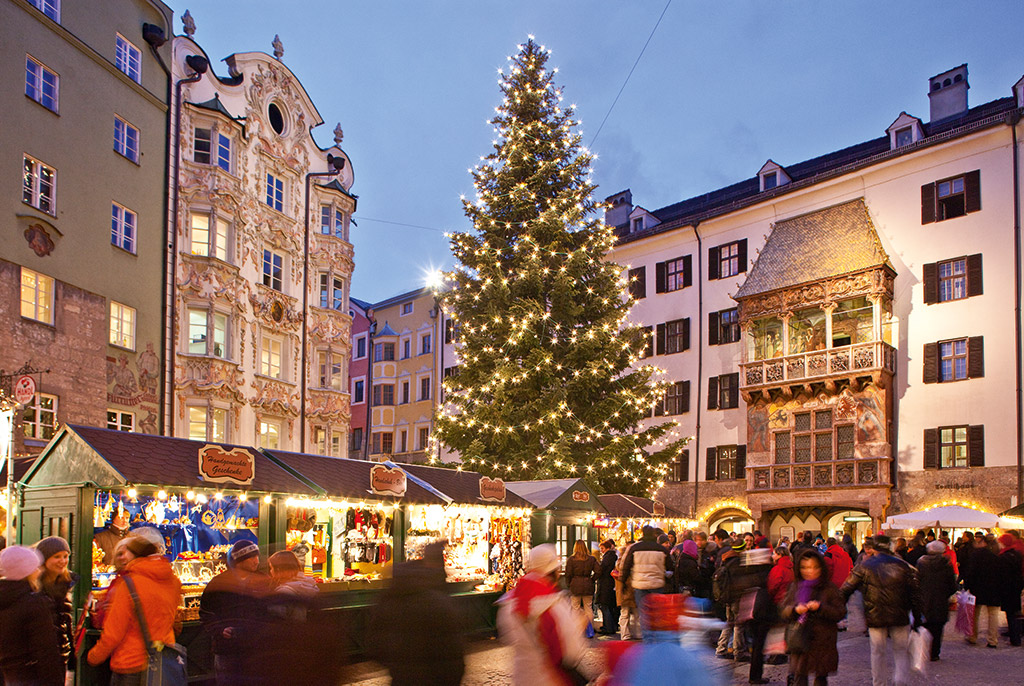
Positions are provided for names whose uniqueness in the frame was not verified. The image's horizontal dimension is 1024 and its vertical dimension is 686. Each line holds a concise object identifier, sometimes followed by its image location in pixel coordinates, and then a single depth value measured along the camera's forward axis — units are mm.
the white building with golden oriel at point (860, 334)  29578
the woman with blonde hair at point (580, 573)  16344
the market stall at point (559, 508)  20422
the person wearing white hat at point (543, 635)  6121
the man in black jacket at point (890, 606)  10281
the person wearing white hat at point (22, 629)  6156
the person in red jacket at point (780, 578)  12266
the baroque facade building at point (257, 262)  27203
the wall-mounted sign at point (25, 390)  15289
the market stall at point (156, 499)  12023
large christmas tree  27250
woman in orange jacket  6504
